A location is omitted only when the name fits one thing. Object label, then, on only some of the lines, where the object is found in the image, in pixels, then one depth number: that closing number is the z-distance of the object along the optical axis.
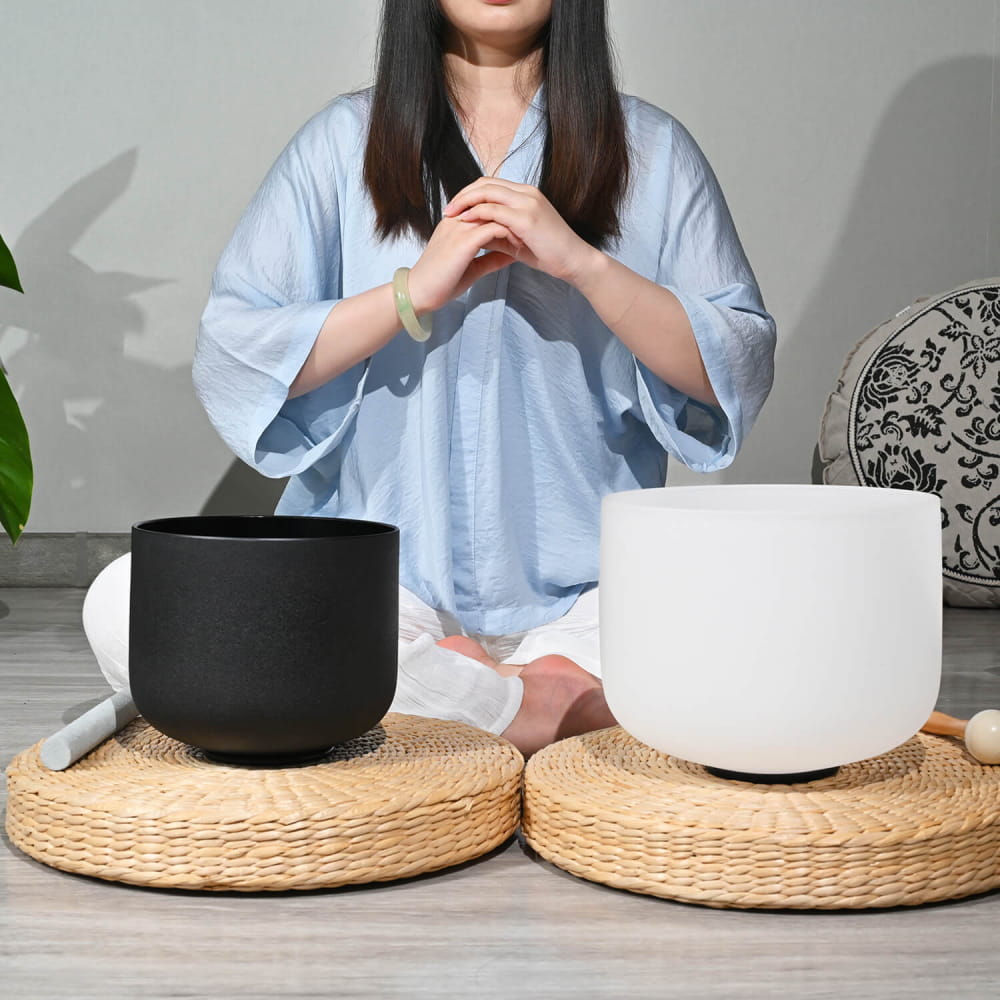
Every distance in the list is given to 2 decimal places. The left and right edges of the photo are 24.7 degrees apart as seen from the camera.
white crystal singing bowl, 1.58
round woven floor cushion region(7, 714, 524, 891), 1.62
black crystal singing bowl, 1.65
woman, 2.25
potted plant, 2.86
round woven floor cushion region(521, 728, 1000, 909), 1.60
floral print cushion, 3.60
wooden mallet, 1.74
